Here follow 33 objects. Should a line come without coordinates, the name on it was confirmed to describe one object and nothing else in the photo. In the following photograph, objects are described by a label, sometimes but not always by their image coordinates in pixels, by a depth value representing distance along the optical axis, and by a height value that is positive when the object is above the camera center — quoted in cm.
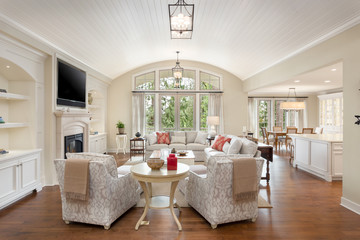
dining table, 848 -63
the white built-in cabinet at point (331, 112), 882 +29
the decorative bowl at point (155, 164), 285 -59
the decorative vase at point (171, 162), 288 -58
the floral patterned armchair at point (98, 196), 263 -97
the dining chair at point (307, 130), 805 -43
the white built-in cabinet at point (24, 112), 363 +14
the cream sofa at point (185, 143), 654 -75
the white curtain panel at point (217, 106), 830 +50
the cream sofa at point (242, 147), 423 -60
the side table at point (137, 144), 787 -93
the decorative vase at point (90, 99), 711 +68
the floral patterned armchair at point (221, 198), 263 -99
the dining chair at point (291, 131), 821 -46
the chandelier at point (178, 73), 632 +135
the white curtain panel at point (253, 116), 1041 +15
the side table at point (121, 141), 762 -82
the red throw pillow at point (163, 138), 683 -60
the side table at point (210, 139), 691 -64
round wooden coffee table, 264 -72
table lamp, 756 -7
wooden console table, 457 -70
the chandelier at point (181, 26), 291 +129
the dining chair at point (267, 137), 870 -75
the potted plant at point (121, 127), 758 -27
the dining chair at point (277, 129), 916 -43
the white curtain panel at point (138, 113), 818 +23
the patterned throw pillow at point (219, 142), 566 -62
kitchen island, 468 -83
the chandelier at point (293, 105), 815 +53
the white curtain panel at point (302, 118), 1052 +5
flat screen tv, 463 +80
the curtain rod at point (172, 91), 822 +108
